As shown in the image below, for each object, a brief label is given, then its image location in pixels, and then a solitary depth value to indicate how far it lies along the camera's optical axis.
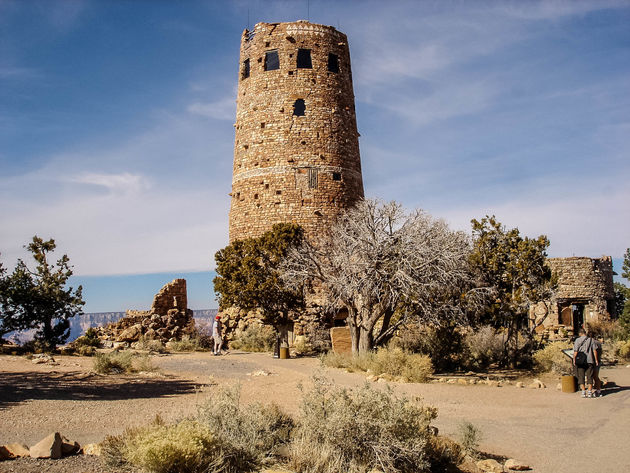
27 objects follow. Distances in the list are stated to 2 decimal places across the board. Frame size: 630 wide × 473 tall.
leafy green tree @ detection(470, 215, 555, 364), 16.72
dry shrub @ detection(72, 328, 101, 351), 21.52
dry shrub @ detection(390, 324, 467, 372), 17.54
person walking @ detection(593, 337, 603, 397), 12.22
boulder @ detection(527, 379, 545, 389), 13.79
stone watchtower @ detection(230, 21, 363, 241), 24.16
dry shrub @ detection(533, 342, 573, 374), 15.45
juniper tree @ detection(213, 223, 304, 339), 20.28
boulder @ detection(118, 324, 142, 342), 24.34
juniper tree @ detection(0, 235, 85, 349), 20.02
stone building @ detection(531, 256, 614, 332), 27.30
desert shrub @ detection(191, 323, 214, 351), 23.81
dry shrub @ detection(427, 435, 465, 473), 7.19
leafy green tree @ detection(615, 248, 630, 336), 24.20
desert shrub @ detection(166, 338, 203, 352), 22.75
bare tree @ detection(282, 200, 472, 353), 16.47
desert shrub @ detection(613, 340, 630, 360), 19.50
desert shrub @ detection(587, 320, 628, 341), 23.83
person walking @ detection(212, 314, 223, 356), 20.55
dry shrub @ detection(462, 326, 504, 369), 18.39
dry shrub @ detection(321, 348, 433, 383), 14.12
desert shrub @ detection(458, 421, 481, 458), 7.68
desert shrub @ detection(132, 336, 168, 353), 21.41
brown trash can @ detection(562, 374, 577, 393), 12.93
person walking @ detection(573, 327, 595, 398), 12.24
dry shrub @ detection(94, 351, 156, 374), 13.77
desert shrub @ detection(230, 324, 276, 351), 22.91
